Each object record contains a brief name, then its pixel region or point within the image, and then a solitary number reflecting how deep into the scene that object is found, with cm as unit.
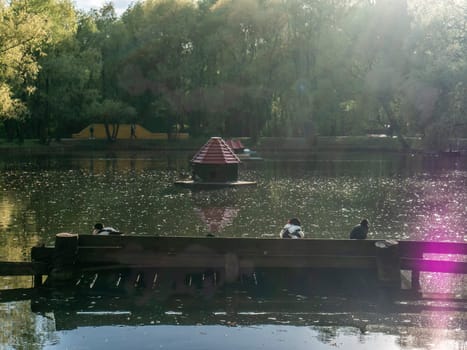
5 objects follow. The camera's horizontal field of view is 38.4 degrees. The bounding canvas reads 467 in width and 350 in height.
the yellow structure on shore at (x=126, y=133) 9844
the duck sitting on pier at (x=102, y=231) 1844
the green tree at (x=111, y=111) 8338
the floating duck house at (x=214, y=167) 4375
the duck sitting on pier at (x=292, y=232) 1886
